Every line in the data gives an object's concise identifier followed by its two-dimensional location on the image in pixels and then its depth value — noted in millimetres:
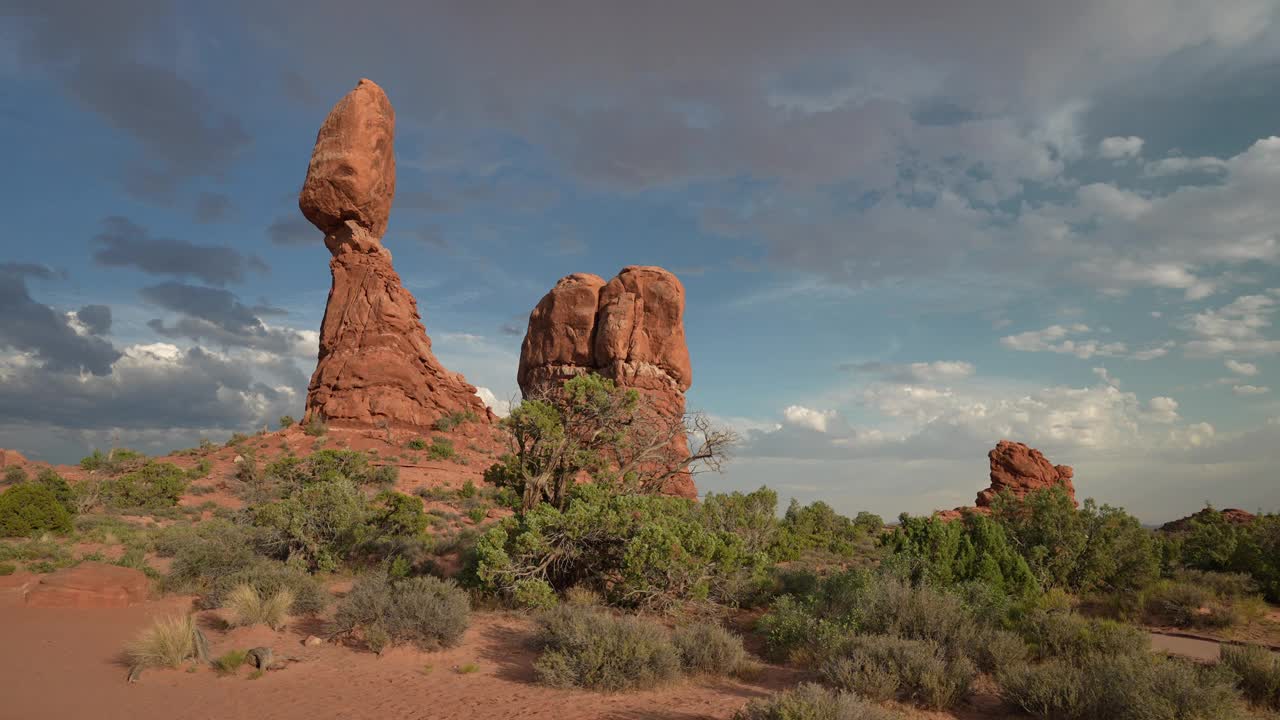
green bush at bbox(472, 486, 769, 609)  11125
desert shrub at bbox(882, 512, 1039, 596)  13008
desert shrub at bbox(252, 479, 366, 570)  14430
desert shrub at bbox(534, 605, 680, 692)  8047
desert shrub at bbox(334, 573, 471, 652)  9773
